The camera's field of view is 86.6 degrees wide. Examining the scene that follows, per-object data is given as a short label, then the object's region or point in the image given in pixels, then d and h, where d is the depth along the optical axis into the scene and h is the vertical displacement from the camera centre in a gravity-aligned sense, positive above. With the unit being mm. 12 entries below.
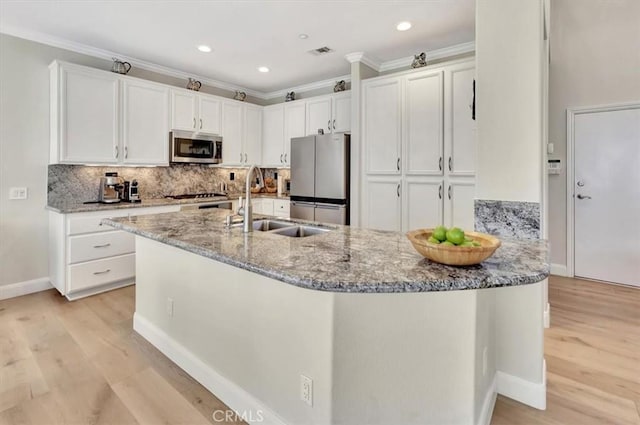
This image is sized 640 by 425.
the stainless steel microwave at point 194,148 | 4270 +862
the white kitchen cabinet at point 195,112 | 4309 +1346
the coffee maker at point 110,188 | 3824 +281
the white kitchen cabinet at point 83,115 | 3369 +1011
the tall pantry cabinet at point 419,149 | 3430 +698
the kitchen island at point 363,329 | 1267 -517
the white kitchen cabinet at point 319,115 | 4718 +1382
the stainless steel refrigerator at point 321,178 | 4180 +452
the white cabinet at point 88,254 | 3260 -413
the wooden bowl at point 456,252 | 1193 -141
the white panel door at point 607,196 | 3699 +196
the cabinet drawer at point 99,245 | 3281 -331
